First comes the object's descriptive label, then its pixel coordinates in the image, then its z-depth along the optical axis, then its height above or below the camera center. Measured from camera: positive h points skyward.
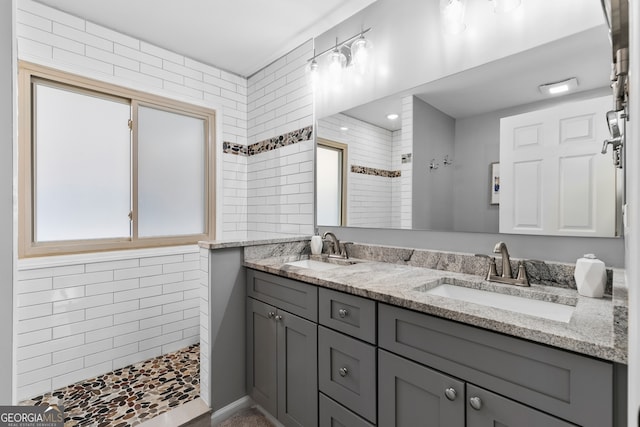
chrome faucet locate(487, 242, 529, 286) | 1.38 -0.27
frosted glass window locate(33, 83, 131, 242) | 2.16 +0.35
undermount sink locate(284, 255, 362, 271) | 2.06 -0.35
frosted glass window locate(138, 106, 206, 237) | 2.63 +0.35
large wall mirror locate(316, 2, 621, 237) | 1.25 +0.34
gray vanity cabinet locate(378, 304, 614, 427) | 0.79 -0.47
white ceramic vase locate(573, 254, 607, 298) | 1.16 -0.24
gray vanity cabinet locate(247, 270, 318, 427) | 1.55 -0.78
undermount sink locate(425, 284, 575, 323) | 1.19 -0.38
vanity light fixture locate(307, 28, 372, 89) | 2.10 +1.11
